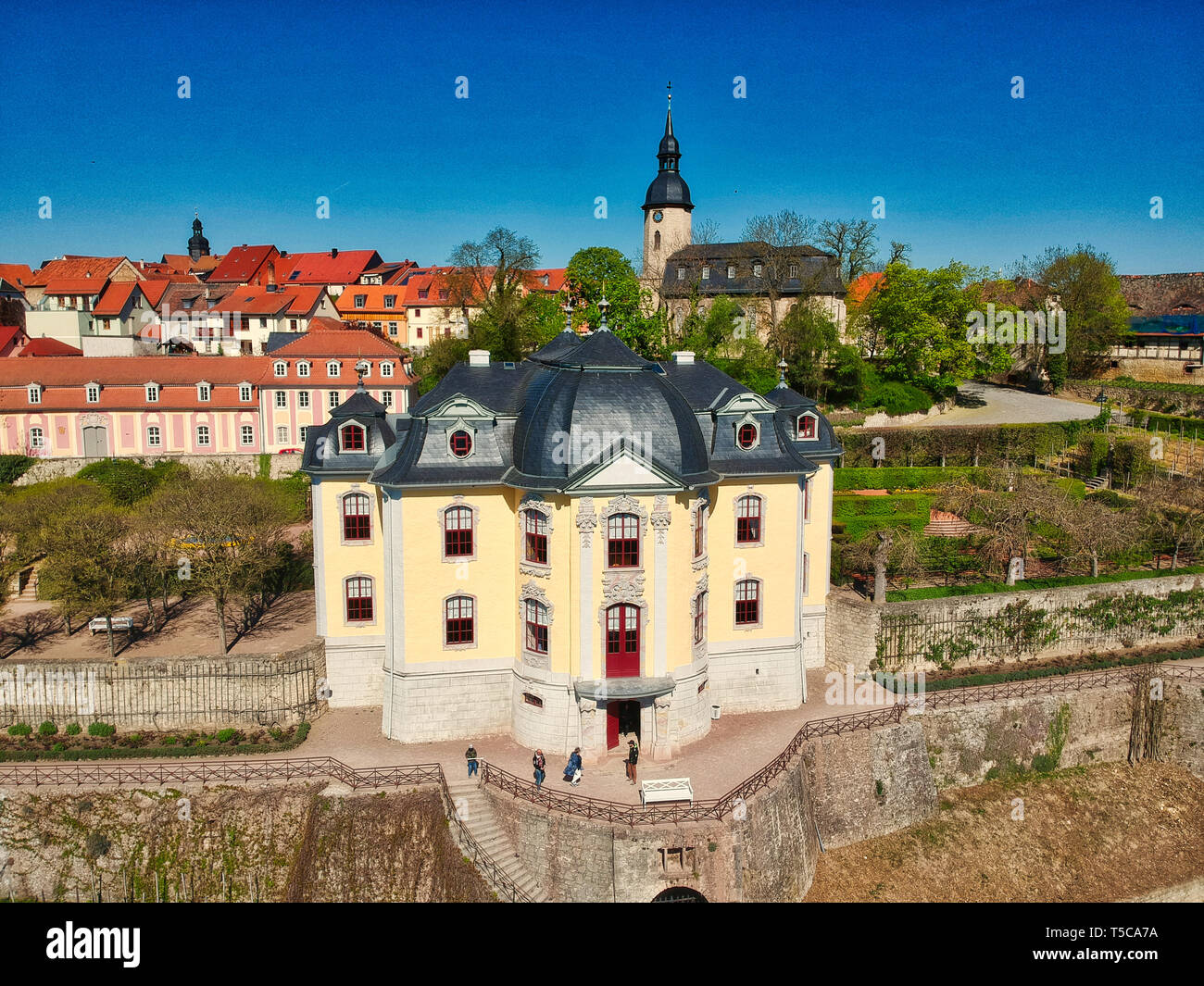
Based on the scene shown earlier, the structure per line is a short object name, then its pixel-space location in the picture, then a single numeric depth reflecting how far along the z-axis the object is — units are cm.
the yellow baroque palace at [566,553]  2747
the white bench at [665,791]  2483
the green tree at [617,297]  6028
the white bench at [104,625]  3234
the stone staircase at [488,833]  2464
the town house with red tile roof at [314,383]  6072
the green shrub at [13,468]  5628
